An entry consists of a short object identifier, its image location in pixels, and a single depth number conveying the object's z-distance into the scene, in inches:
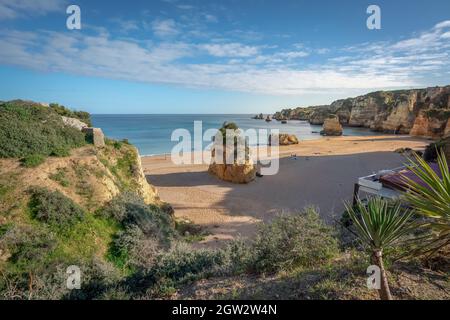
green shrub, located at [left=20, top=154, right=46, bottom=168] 292.7
